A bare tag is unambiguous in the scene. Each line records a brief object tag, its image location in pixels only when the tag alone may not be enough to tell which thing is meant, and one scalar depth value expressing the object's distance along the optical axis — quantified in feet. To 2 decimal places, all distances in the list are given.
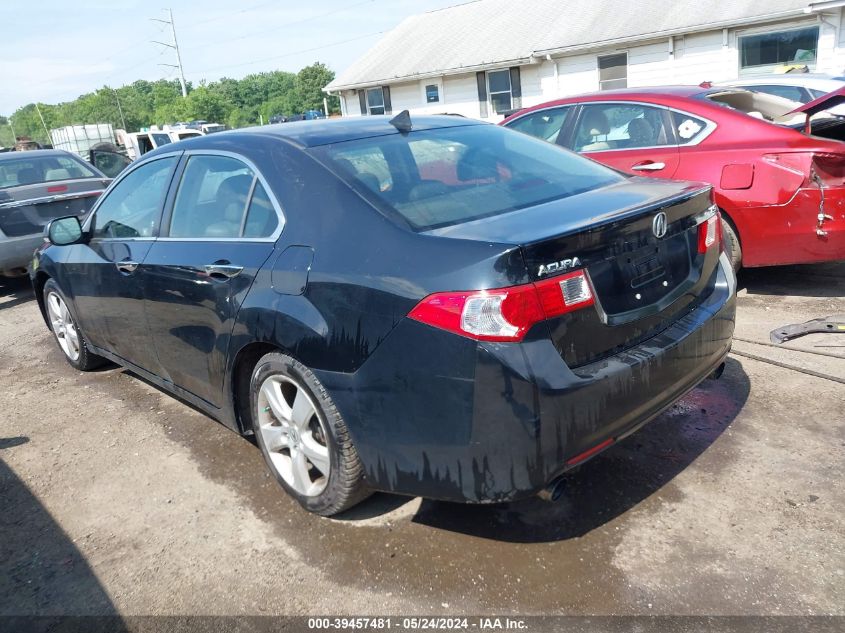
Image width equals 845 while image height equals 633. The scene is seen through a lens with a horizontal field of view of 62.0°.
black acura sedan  7.41
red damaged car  15.46
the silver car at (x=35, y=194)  25.59
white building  55.26
